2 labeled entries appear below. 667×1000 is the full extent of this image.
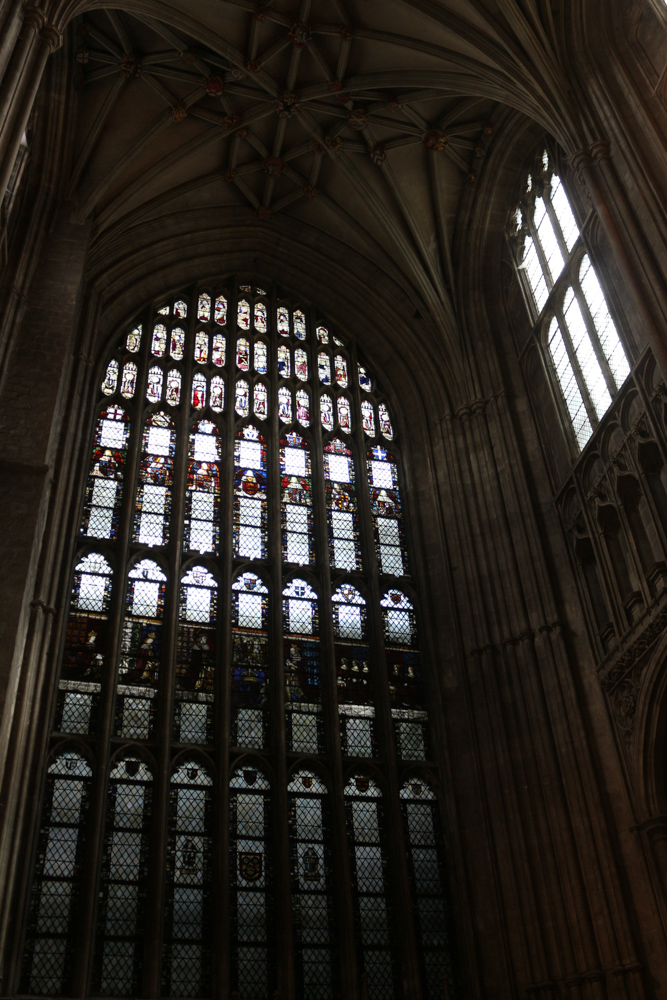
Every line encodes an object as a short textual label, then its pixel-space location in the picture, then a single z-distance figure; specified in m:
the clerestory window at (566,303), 12.58
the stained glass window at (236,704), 10.49
